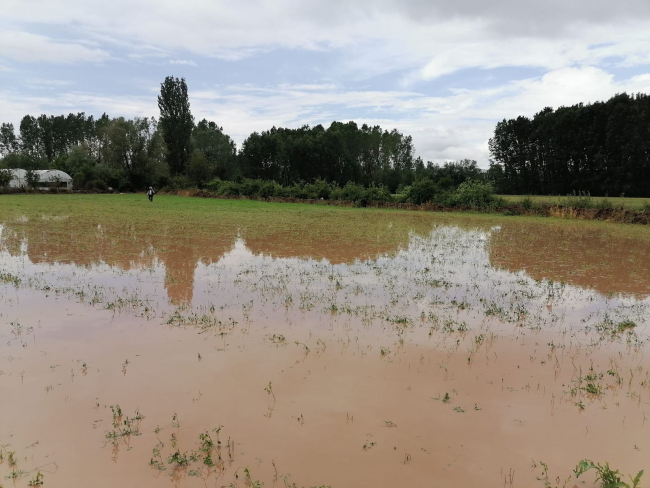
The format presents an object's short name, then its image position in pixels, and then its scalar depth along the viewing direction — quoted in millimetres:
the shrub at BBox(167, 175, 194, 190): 60125
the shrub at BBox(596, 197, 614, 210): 30031
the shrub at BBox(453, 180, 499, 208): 36125
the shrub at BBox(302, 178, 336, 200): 45438
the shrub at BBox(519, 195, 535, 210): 33875
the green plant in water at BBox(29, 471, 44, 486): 3631
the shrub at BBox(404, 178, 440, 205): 39000
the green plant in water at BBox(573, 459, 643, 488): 3508
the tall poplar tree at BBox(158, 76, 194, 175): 64625
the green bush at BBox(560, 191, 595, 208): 31062
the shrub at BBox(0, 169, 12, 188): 52844
